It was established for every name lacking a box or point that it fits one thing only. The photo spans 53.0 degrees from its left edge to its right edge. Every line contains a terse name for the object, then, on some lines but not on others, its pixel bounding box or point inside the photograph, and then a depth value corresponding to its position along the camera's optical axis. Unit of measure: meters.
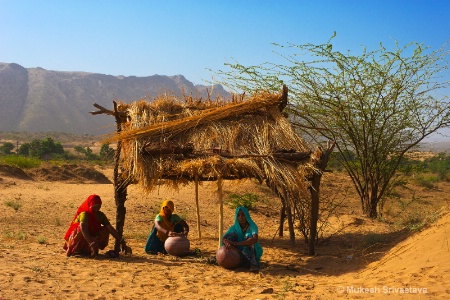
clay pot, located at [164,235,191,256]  8.31
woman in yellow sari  8.61
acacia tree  12.27
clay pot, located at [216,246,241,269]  7.50
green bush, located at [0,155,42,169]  22.55
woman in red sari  7.56
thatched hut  7.93
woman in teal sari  7.58
